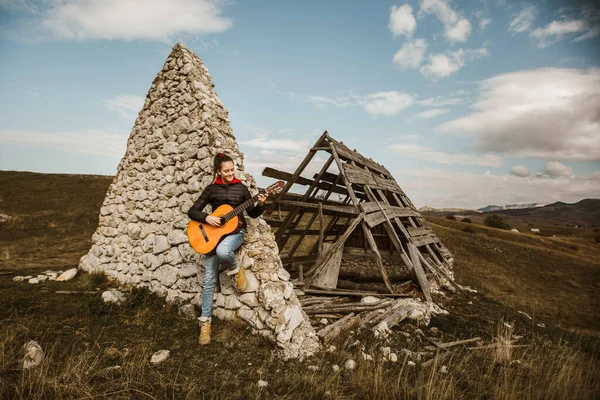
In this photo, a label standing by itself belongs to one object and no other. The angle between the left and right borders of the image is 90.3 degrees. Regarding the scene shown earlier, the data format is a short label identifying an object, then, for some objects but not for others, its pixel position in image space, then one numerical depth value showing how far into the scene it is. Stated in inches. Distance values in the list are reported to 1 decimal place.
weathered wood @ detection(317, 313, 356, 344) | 170.1
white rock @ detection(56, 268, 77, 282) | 247.8
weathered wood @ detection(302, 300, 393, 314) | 227.0
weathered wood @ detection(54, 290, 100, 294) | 213.2
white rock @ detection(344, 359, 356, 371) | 140.6
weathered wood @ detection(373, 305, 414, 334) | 196.4
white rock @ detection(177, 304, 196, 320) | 177.3
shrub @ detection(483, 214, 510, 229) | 1518.2
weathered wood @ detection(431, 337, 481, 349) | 185.4
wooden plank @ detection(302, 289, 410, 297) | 264.7
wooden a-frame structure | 283.1
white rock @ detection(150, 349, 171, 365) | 134.5
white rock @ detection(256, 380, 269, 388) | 121.5
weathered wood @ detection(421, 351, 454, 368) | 154.5
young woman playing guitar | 151.7
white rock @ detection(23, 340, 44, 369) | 118.1
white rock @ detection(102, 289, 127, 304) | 196.8
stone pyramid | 162.9
